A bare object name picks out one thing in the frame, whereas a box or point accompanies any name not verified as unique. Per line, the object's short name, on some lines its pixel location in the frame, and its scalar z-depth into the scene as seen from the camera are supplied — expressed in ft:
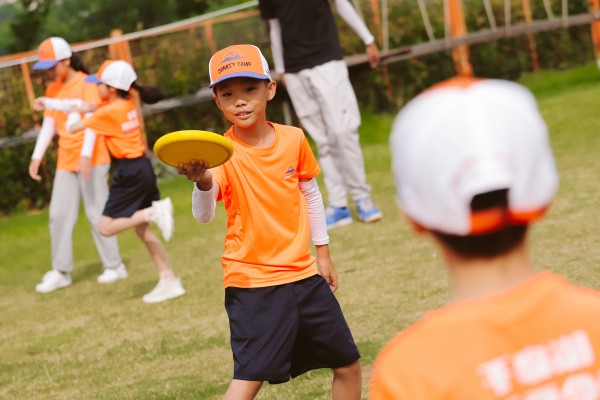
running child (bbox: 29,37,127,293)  47.28
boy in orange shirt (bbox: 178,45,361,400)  22.47
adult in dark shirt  49.07
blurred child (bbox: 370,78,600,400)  10.08
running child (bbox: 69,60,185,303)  42.78
